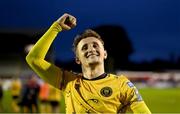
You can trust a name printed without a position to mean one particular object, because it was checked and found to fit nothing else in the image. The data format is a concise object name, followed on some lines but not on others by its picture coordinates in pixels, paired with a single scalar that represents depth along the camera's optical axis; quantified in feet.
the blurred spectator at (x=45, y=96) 53.98
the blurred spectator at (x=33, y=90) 53.88
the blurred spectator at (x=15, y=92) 68.83
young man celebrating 11.93
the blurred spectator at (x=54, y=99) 51.88
